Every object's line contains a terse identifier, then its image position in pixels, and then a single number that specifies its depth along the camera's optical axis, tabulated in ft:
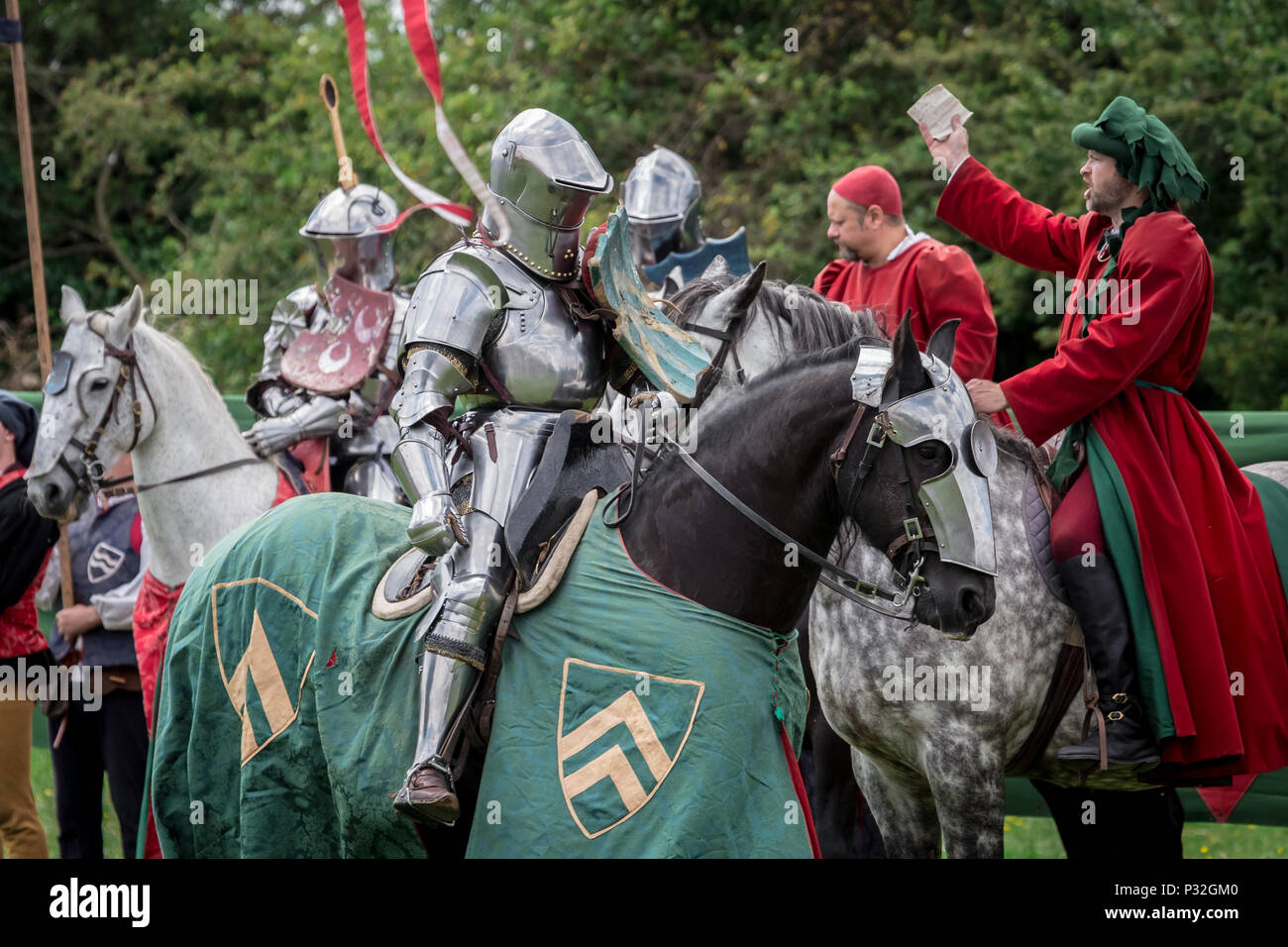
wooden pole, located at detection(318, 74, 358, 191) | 21.20
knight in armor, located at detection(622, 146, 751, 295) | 23.06
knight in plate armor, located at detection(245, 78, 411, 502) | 21.26
